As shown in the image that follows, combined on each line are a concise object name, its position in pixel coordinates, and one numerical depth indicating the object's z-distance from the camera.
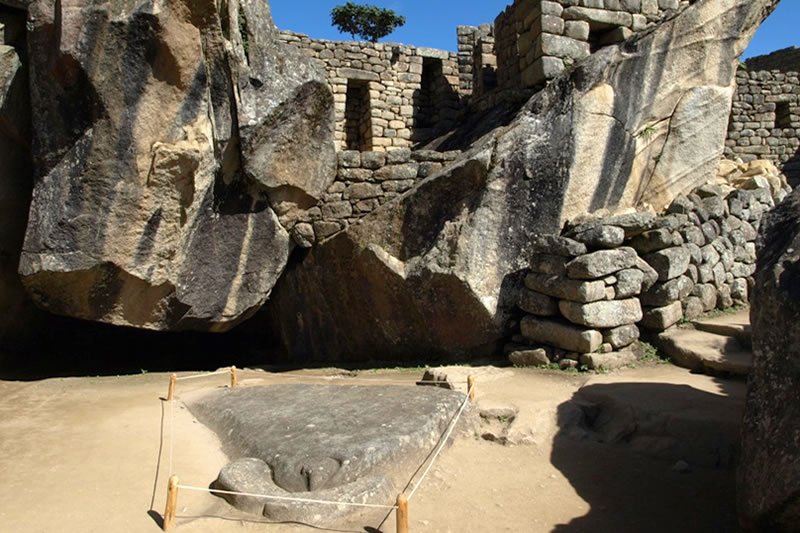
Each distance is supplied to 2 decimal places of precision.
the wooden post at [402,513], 2.86
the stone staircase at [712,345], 5.07
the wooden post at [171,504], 3.11
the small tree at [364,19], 24.48
